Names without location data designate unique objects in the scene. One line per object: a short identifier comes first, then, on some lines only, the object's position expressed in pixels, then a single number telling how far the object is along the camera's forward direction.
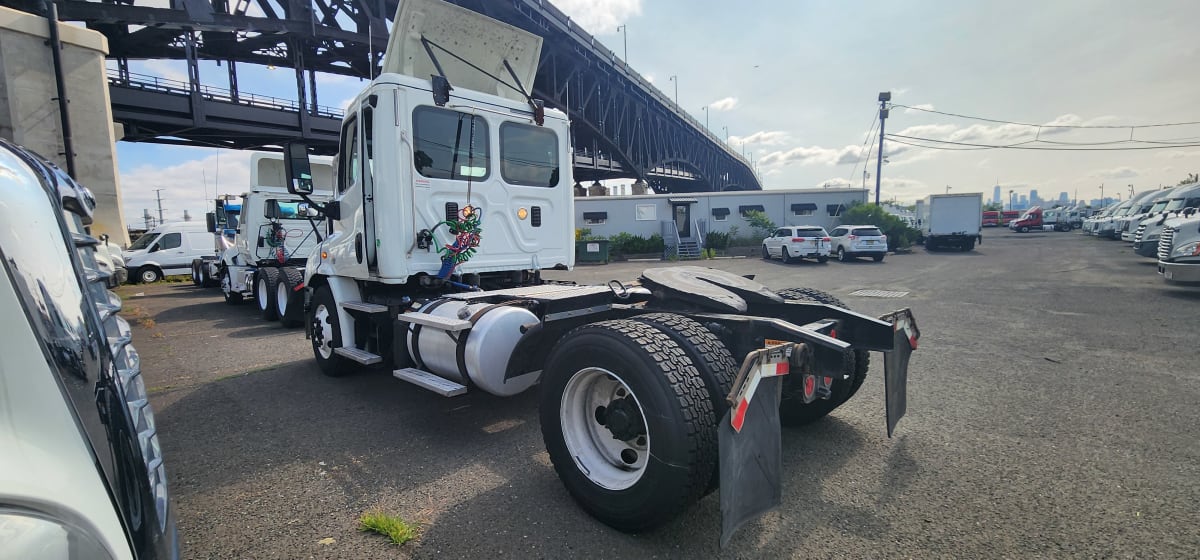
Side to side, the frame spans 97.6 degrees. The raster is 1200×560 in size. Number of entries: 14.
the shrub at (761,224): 29.62
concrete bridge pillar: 12.84
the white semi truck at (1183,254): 9.63
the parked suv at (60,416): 1.04
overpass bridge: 23.67
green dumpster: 25.19
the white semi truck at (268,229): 11.42
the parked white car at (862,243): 22.08
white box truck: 26.02
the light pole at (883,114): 39.64
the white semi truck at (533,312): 2.46
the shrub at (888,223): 28.08
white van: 19.47
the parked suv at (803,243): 21.59
